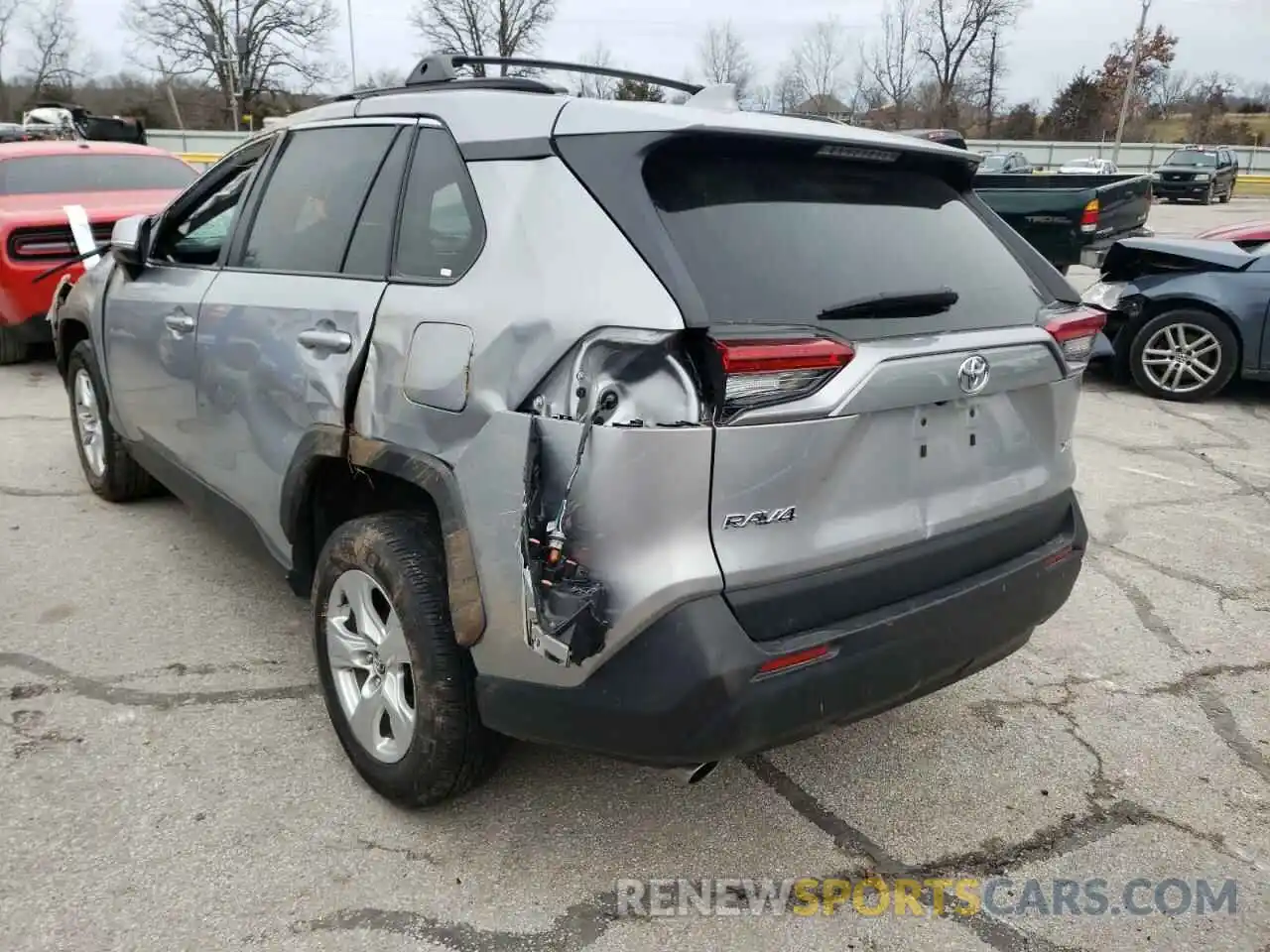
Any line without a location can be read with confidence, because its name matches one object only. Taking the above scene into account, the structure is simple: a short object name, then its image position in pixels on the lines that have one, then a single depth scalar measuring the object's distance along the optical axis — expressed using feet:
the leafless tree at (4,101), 170.50
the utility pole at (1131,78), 144.97
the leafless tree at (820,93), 183.52
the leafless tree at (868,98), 190.70
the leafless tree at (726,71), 174.29
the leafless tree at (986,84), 185.47
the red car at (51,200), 24.52
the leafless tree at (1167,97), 201.57
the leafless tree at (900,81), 187.18
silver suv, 6.46
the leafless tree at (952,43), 178.40
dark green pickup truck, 36.19
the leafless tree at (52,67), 191.42
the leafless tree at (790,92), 178.90
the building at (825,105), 174.22
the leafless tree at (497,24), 160.45
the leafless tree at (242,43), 157.79
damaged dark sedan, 23.61
